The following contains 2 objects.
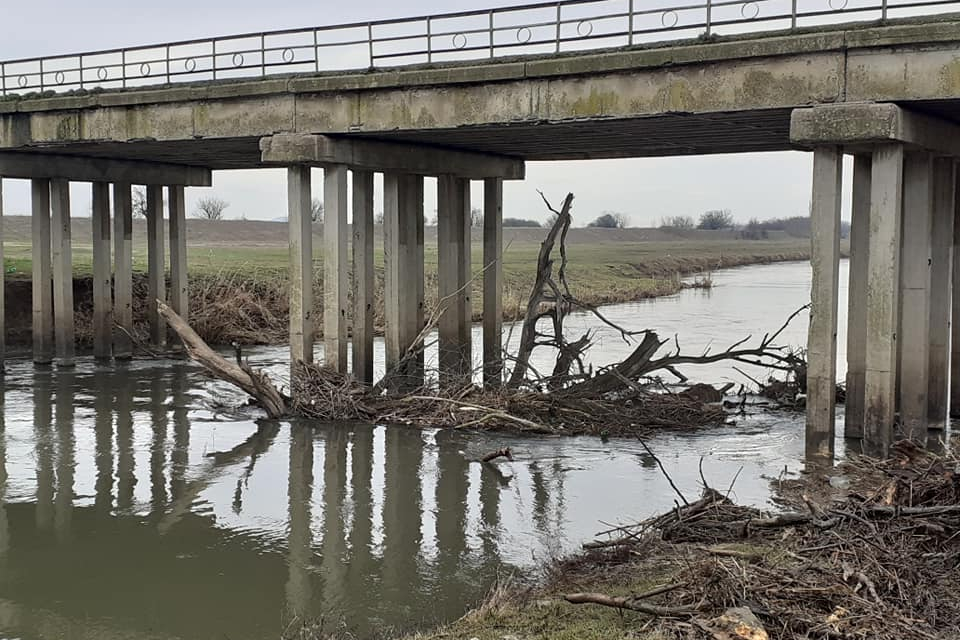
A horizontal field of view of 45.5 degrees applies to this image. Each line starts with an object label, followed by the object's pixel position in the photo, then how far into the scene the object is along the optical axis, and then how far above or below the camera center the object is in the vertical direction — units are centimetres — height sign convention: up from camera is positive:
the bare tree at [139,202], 8474 +281
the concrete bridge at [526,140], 1391 +163
